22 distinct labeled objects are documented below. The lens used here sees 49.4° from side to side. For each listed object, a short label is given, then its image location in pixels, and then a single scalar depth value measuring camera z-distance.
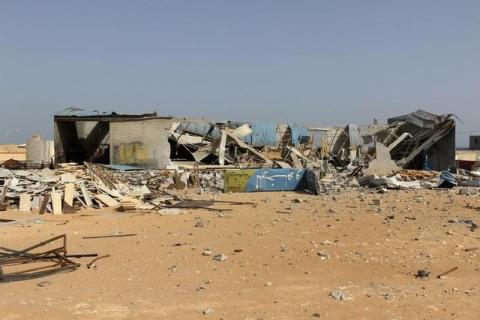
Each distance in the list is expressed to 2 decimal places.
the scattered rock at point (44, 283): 6.39
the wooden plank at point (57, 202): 13.52
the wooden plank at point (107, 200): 14.58
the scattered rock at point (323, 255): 7.77
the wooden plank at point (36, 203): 13.92
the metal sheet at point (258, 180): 17.84
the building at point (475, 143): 57.23
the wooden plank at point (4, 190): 14.29
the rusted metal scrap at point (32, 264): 6.90
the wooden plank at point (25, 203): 13.84
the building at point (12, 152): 40.18
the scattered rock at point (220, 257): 7.82
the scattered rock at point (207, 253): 8.17
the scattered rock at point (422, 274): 6.68
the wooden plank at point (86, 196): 14.40
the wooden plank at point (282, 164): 24.47
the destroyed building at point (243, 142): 23.33
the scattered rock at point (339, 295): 5.70
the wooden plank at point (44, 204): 13.50
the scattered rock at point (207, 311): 5.27
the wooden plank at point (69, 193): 14.07
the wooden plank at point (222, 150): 24.59
